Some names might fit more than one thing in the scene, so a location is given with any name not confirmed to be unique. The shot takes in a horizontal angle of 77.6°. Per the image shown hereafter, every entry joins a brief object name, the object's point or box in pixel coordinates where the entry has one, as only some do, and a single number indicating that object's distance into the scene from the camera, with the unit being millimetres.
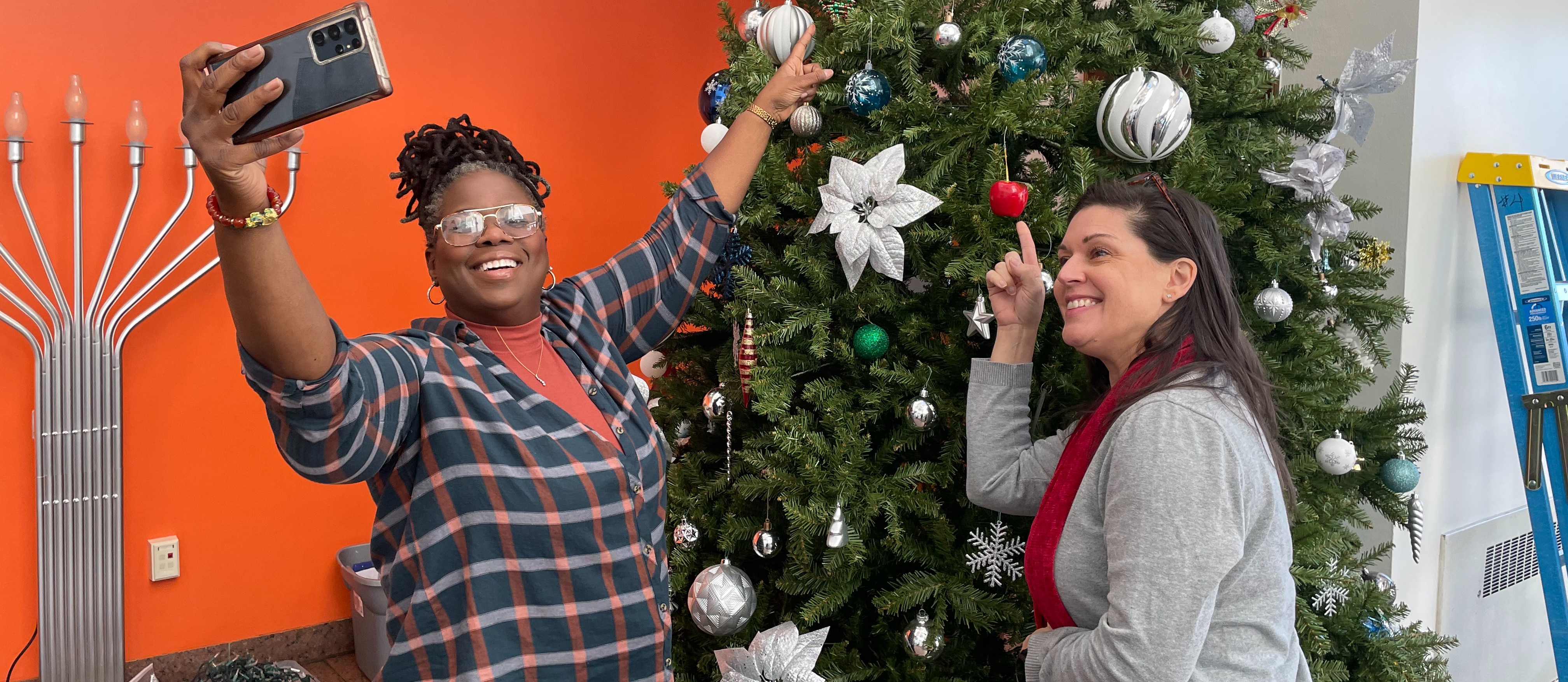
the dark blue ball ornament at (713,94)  1727
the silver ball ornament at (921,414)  1437
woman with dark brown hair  1017
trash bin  2910
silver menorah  2615
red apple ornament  1367
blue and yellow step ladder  2234
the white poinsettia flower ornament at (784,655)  1489
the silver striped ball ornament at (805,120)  1533
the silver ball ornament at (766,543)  1513
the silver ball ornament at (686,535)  1634
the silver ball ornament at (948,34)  1445
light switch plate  2873
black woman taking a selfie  957
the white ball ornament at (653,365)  1889
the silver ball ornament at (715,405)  1602
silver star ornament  1432
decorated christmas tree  1450
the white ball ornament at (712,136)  1631
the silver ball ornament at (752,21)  1629
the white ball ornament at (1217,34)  1510
